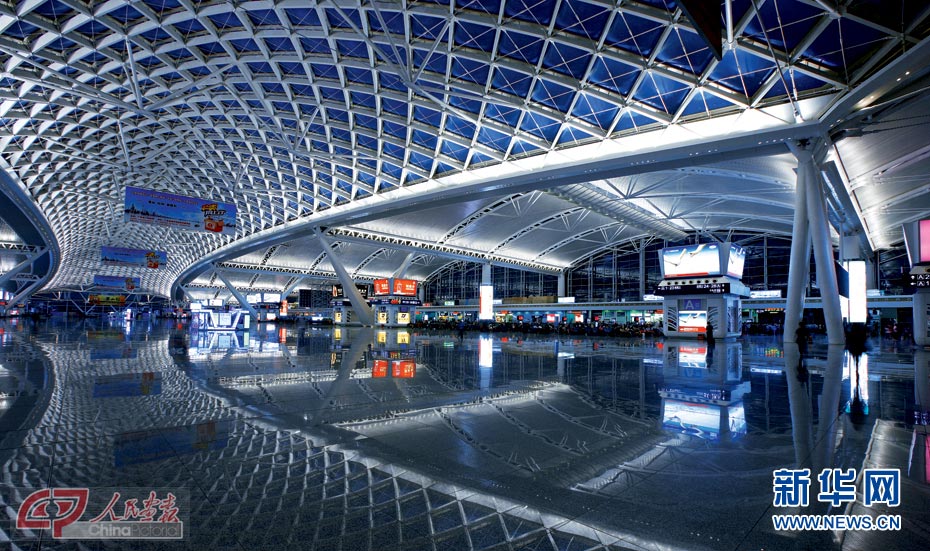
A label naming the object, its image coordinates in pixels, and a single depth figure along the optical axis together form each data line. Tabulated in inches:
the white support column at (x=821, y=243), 836.0
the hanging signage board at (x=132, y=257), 1481.3
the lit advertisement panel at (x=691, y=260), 1221.7
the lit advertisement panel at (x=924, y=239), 936.9
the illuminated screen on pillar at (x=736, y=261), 1224.8
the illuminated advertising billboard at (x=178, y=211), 949.8
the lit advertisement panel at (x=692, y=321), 1268.5
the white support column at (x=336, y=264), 1855.6
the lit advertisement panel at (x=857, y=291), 1176.2
